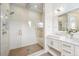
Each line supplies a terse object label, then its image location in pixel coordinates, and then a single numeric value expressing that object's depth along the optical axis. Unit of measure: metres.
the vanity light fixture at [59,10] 1.86
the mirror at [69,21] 1.76
